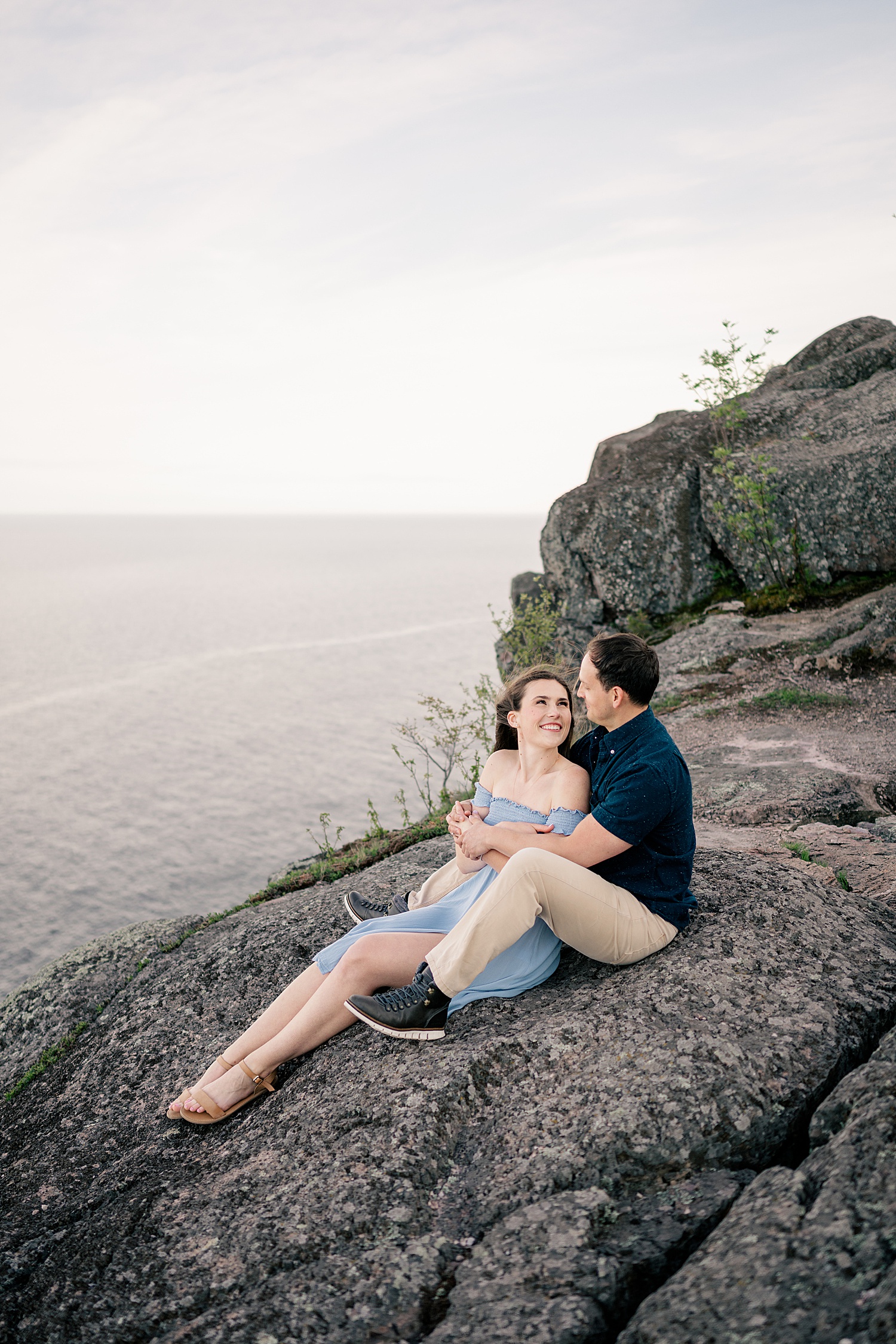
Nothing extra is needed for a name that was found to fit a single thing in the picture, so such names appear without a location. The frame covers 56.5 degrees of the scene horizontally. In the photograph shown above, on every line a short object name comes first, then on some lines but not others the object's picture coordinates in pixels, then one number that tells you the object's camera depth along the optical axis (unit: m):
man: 4.55
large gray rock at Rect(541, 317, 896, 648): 16.12
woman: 5.04
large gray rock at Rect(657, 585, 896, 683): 12.61
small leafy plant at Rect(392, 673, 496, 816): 12.10
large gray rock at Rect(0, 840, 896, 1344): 3.49
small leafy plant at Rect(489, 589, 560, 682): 17.16
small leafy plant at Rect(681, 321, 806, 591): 16.66
